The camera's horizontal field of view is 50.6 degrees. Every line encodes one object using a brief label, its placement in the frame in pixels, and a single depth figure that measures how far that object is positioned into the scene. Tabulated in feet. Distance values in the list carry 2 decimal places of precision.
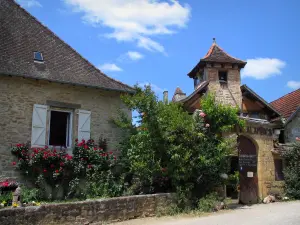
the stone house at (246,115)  35.91
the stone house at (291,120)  51.03
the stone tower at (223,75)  54.70
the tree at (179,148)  28.89
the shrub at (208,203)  28.17
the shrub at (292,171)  36.96
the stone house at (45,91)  32.04
